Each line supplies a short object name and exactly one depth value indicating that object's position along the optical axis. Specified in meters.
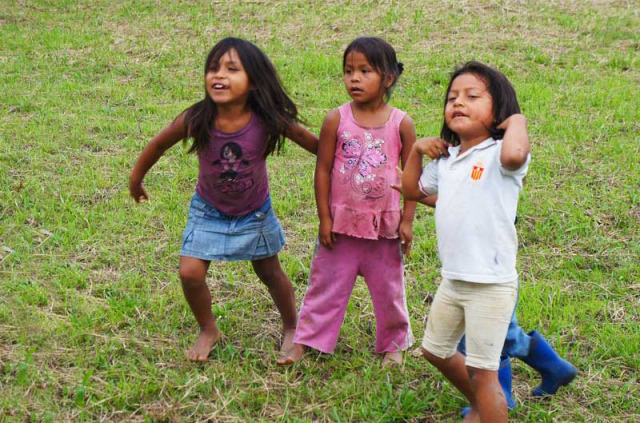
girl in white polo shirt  2.94
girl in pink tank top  3.60
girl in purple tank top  3.62
